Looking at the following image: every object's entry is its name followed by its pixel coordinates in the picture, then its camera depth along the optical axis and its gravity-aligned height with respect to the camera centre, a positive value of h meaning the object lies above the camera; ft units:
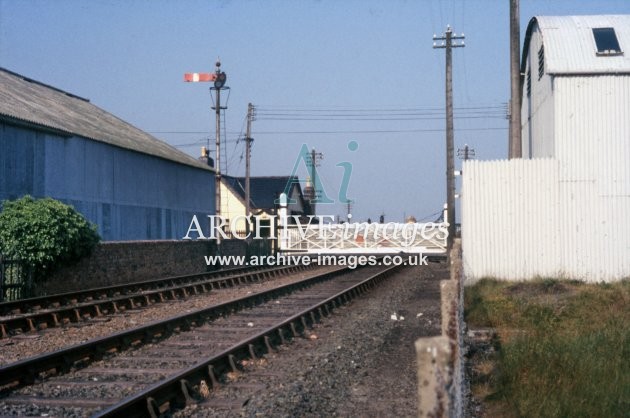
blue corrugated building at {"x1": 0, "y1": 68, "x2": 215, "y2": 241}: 78.12 +7.38
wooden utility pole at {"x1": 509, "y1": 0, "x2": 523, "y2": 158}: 66.13 +12.11
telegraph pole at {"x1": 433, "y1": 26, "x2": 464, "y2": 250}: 102.32 +9.71
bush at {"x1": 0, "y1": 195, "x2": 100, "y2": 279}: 60.85 -0.71
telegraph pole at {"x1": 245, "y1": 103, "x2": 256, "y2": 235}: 138.48 +15.16
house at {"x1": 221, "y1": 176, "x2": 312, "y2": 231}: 215.31 +8.81
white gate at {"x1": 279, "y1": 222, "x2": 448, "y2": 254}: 101.40 -2.17
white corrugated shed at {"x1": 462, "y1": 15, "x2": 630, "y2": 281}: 58.18 +2.11
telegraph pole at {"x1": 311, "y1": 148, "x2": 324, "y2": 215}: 229.29 +14.90
